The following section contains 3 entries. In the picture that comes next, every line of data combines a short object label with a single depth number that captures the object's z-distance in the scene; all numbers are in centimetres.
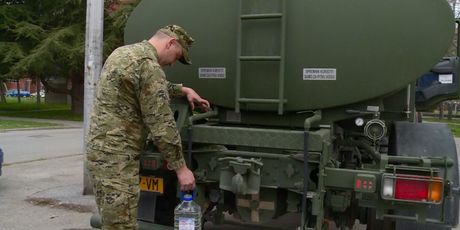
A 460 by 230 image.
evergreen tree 2367
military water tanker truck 377
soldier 323
